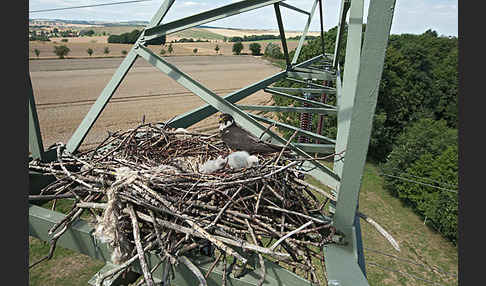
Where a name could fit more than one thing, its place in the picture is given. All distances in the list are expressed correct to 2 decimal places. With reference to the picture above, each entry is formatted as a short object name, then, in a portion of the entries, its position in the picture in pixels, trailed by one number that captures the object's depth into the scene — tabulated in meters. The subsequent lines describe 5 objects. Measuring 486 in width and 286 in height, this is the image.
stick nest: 1.74
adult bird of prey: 2.62
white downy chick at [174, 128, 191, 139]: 3.33
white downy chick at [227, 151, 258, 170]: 2.43
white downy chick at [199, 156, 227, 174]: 2.49
